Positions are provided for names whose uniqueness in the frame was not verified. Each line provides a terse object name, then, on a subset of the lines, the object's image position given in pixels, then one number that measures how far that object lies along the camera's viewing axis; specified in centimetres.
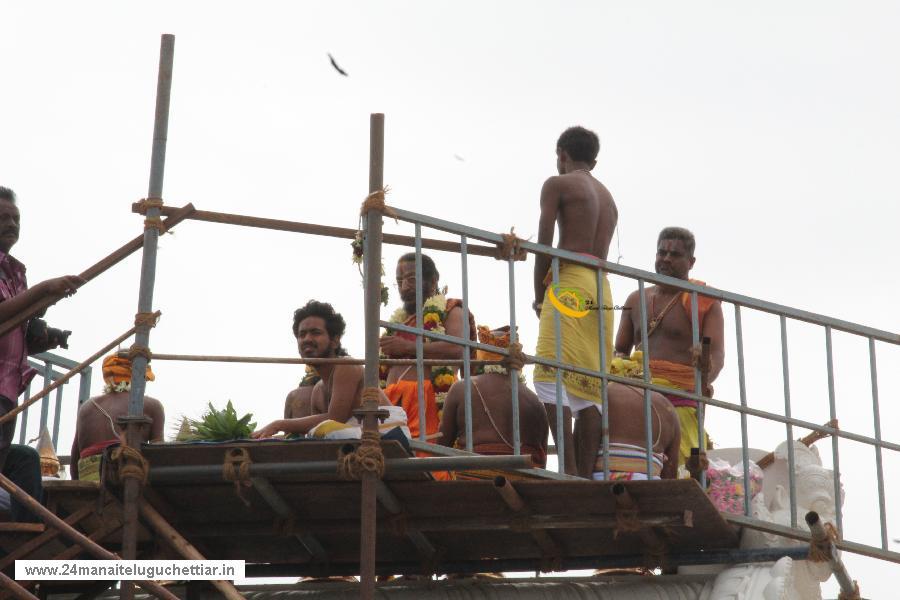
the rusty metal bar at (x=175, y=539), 1744
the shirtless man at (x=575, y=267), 1912
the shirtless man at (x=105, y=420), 2112
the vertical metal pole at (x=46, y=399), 2314
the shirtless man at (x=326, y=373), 1975
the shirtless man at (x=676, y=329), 2137
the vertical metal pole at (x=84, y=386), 2314
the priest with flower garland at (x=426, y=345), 2062
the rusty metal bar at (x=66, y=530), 1702
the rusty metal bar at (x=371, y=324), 1703
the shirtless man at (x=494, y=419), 1917
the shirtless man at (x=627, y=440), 1906
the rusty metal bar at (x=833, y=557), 1923
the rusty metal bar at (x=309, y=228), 1892
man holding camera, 1809
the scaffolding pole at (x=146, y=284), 1752
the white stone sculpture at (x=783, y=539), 1941
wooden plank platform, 1787
